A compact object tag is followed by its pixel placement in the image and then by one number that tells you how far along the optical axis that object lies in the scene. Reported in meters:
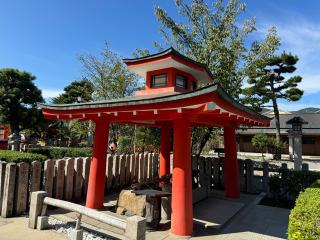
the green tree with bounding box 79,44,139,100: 19.45
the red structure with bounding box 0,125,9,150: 38.04
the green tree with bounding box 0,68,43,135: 25.09
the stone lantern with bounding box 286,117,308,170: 12.78
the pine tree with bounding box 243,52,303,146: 30.27
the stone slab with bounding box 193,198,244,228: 7.41
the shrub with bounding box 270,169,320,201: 9.72
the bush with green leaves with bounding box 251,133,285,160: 29.80
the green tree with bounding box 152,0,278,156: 12.88
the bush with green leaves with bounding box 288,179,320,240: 4.00
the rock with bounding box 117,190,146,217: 7.09
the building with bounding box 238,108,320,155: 35.11
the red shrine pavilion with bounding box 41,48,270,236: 5.94
